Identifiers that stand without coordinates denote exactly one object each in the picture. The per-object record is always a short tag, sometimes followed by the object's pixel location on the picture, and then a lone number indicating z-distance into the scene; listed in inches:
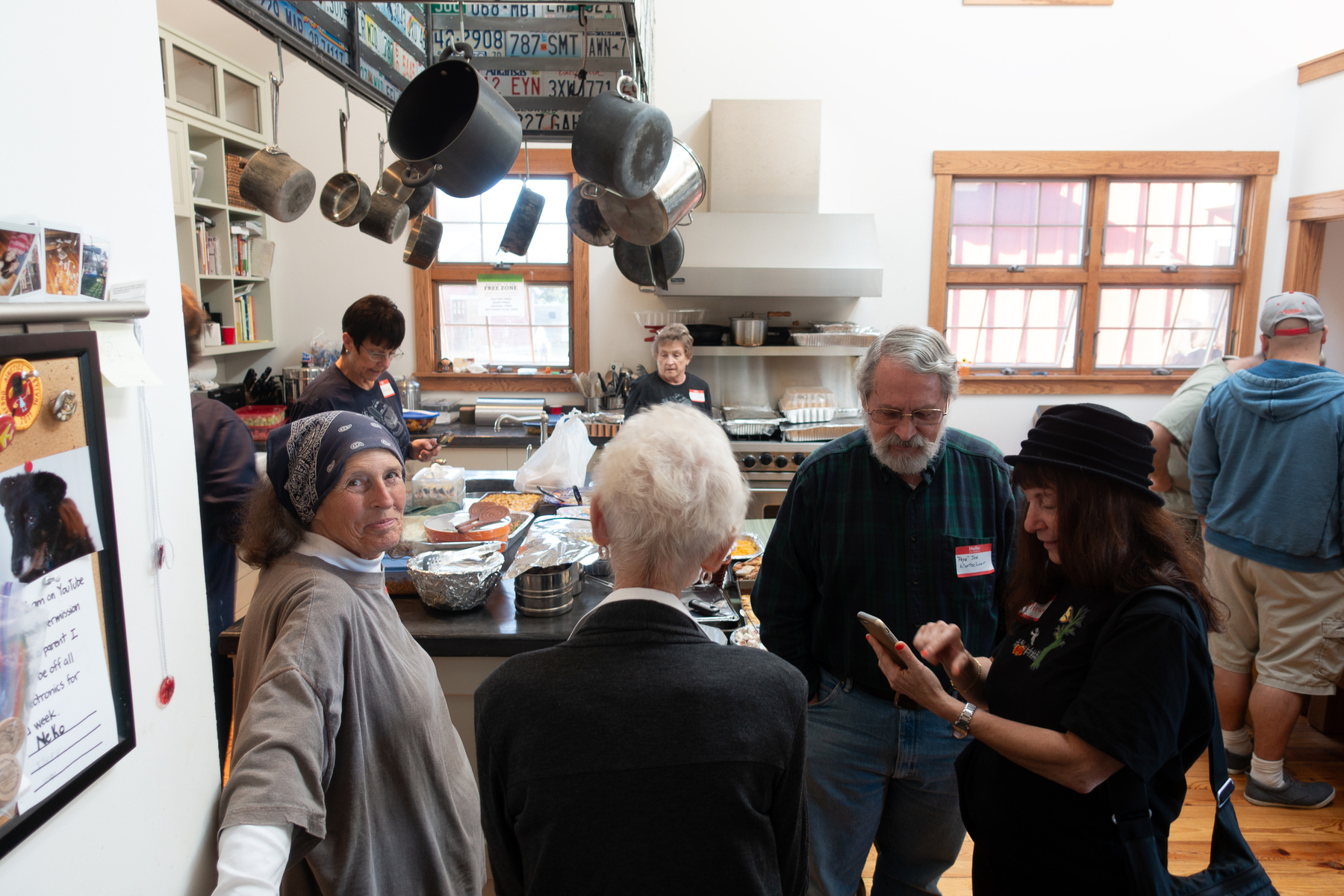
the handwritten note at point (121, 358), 37.9
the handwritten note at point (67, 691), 33.4
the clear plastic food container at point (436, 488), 110.4
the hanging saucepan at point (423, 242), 109.4
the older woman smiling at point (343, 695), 44.7
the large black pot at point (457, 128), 64.0
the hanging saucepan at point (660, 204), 74.3
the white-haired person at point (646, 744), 37.7
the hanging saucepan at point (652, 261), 95.0
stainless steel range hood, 174.4
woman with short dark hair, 110.0
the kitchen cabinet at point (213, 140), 149.8
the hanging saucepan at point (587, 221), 95.1
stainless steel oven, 174.2
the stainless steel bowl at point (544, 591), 80.1
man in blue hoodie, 103.0
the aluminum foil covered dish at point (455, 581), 79.0
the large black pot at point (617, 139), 61.6
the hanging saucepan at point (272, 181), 98.6
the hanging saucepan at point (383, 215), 102.7
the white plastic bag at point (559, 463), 122.8
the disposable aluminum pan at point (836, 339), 178.1
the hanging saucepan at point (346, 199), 103.0
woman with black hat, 45.5
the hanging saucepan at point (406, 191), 101.0
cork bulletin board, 31.6
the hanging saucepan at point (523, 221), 94.5
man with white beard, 66.6
